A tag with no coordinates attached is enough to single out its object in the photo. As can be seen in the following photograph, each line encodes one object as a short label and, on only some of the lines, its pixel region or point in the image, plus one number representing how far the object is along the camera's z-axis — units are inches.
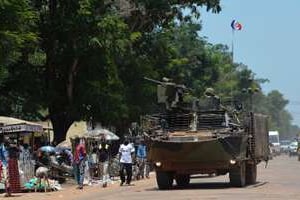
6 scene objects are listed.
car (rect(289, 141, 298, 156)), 3396.9
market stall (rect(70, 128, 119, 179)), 1337.6
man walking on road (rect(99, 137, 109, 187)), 1229.7
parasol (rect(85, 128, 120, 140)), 1581.0
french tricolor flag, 2809.5
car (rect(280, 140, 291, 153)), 4068.9
